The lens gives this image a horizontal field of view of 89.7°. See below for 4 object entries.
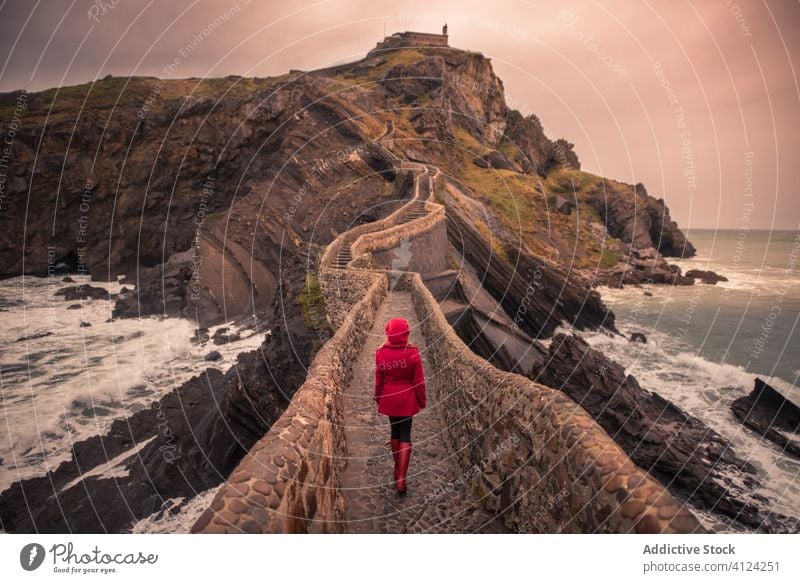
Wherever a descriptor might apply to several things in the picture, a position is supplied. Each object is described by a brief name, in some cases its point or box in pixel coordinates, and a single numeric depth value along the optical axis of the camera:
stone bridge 3.71
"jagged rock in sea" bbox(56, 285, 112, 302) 48.34
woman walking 6.16
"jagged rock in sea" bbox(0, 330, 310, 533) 17.95
